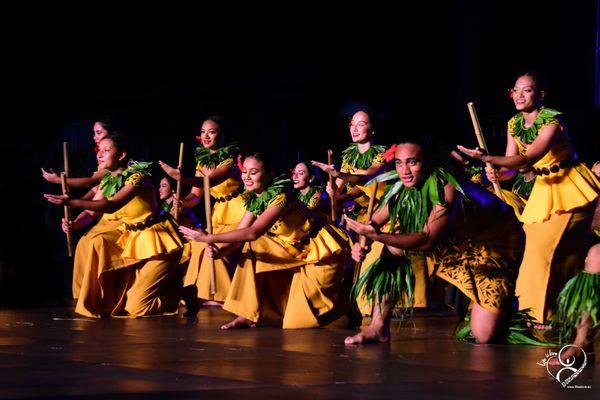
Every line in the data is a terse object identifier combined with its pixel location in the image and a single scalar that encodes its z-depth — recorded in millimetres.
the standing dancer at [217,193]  11994
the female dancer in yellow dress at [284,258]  10749
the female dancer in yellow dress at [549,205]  10017
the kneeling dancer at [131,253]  12042
